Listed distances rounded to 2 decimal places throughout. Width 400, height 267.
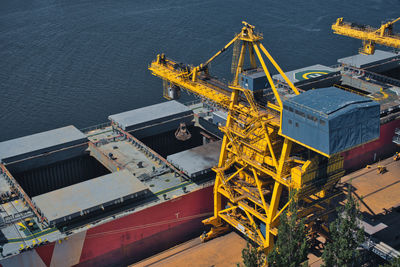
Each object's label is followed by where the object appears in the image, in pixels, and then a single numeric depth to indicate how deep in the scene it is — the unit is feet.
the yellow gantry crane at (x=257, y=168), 186.39
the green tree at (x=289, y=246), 158.40
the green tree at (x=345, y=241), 155.33
